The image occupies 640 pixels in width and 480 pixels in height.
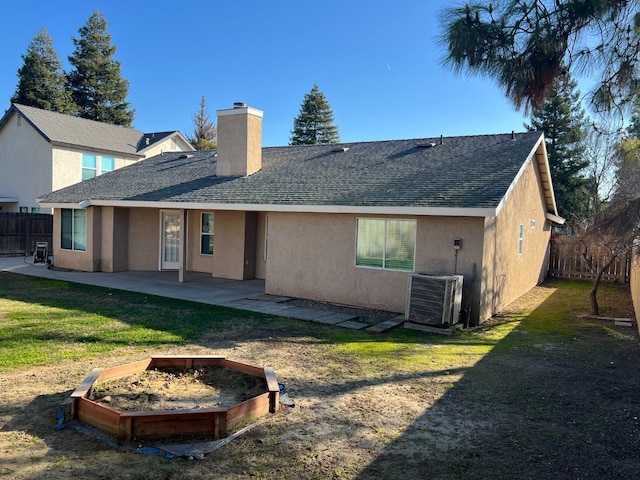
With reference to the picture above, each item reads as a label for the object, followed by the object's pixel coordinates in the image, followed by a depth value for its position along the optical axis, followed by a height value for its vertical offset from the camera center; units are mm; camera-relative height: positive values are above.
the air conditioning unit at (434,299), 9039 -1249
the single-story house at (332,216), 10172 +349
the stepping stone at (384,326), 8945 -1795
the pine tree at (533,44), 6000 +2442
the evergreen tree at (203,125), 49875 +10418
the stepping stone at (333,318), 9542 -1796
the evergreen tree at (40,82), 39738 +11544
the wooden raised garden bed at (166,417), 4102 -1690
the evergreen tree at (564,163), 29609 +4545
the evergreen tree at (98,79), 45062 +13621
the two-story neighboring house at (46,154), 24141 +3631
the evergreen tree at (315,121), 49281 +11053
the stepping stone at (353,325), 9219 -1823
